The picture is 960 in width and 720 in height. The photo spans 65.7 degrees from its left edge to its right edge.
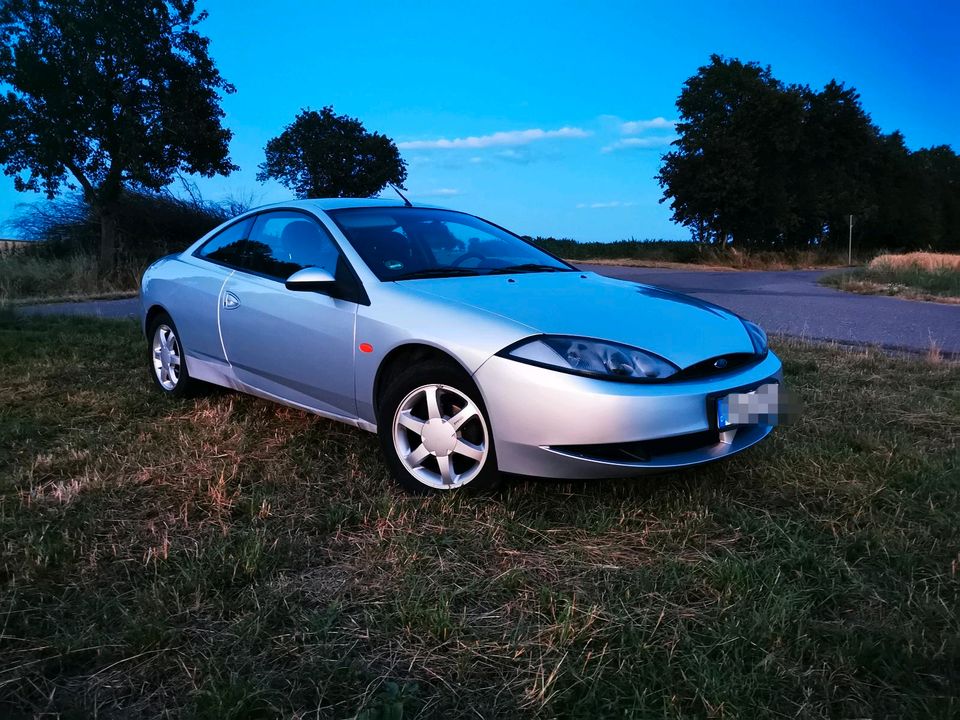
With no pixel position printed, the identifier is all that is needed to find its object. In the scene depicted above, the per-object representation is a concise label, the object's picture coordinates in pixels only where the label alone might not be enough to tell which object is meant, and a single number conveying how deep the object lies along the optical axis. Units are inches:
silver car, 109.6
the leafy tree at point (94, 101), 721.6
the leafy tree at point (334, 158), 1476.4
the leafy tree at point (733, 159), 1338.6
